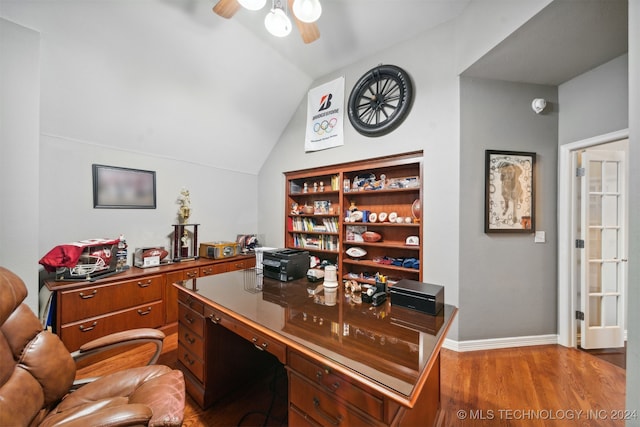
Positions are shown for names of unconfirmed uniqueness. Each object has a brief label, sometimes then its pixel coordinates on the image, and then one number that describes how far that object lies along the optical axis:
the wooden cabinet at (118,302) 2.02
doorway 2.40
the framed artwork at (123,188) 2.61
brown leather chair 0.88
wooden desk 0.84
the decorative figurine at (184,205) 3.25
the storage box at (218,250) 3.32
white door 2.39
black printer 1.93
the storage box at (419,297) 1.31
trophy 3.16
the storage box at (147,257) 2.74
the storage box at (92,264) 2.15
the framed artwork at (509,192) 2.39
